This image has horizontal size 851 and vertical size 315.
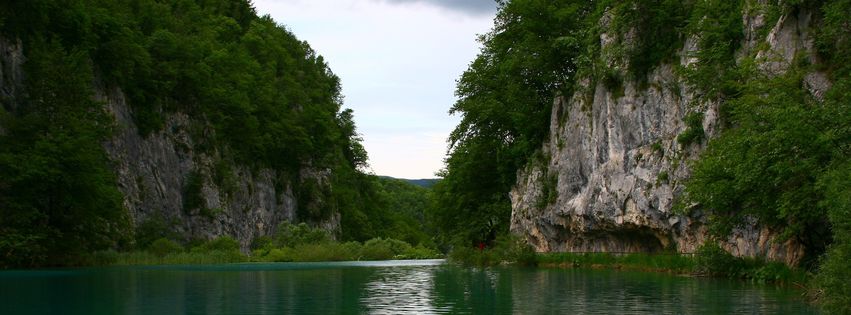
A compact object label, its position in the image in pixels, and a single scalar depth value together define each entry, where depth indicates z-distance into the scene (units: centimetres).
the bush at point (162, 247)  6825
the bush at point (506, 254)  5303
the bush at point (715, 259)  3192
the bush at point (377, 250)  8712
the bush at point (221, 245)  7825
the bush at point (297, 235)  8769
